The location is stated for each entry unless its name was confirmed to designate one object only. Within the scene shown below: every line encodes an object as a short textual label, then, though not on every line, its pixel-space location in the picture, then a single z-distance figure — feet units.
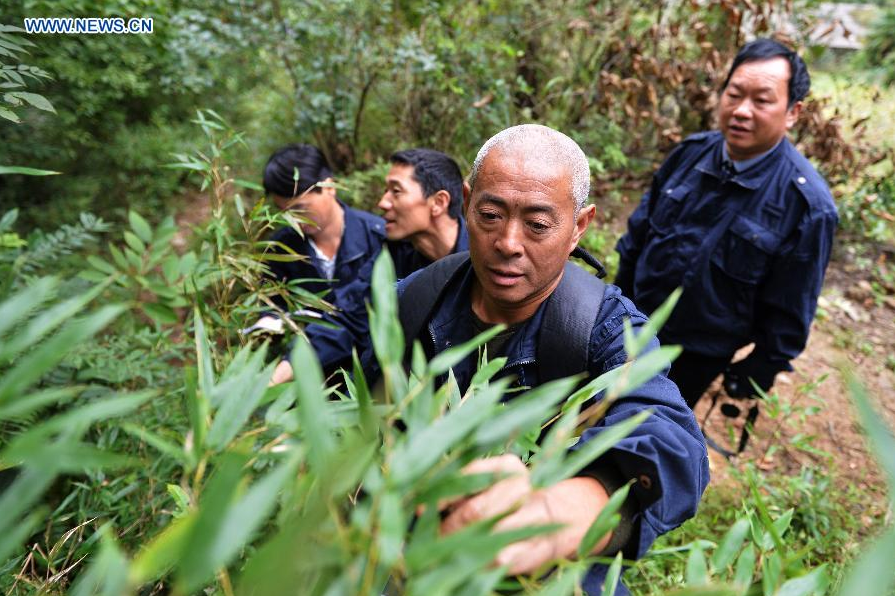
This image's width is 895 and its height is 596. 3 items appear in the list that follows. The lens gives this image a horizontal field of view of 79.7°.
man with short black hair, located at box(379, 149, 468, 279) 9.14
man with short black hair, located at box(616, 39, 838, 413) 8.02
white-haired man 3.19
